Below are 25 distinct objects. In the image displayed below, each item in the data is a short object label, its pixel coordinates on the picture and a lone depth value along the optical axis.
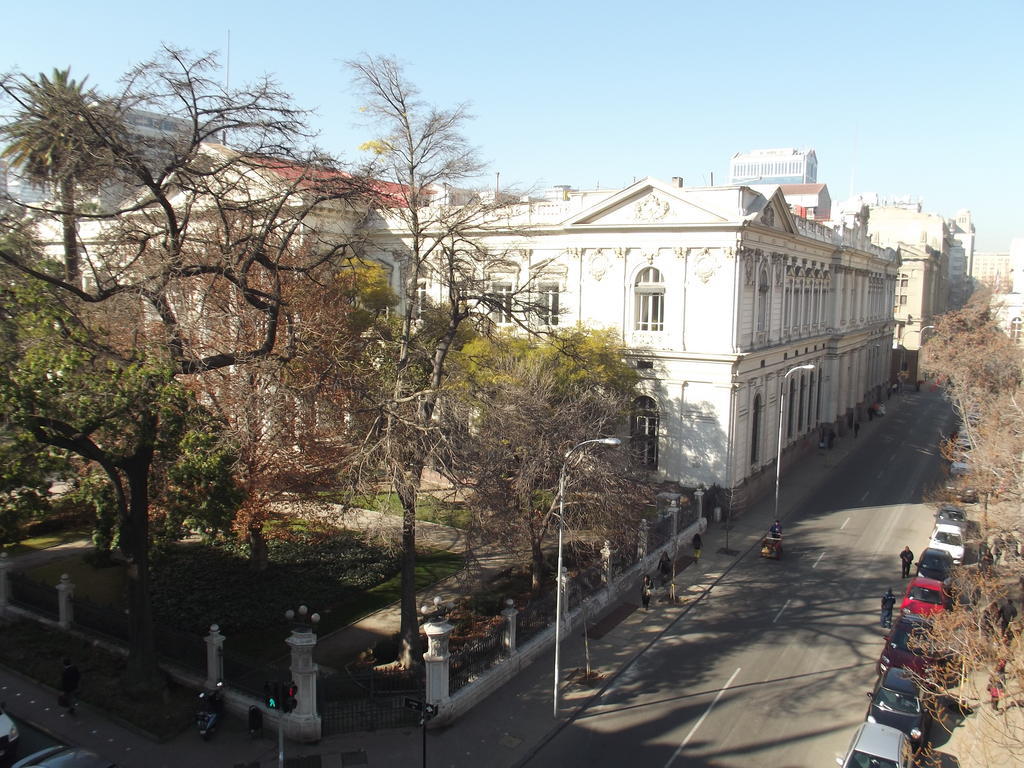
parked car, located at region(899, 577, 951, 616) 23.77
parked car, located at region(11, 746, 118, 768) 14.65
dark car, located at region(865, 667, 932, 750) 17.83
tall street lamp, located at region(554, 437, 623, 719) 17.94
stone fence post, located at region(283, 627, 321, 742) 17.03
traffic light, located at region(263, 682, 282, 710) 15.86
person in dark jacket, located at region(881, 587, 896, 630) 24.14
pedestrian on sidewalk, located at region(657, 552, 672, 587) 27.73
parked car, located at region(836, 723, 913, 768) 15.77
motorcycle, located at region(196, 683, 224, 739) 17.17
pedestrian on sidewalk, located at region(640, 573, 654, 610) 25.27
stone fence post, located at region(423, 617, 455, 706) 17.66
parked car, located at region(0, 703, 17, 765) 16.08
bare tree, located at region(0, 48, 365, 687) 15.37
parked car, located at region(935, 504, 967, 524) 32.66
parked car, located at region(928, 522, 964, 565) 29.95
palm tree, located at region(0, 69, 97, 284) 14.30
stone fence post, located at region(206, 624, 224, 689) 18.56
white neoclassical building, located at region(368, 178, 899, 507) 35.56
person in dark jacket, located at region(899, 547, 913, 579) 28.17
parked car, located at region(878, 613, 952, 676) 19.55
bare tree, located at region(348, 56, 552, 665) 18.25
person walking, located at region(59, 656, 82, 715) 18.17
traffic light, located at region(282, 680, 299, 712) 16.20
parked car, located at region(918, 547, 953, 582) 27.31
